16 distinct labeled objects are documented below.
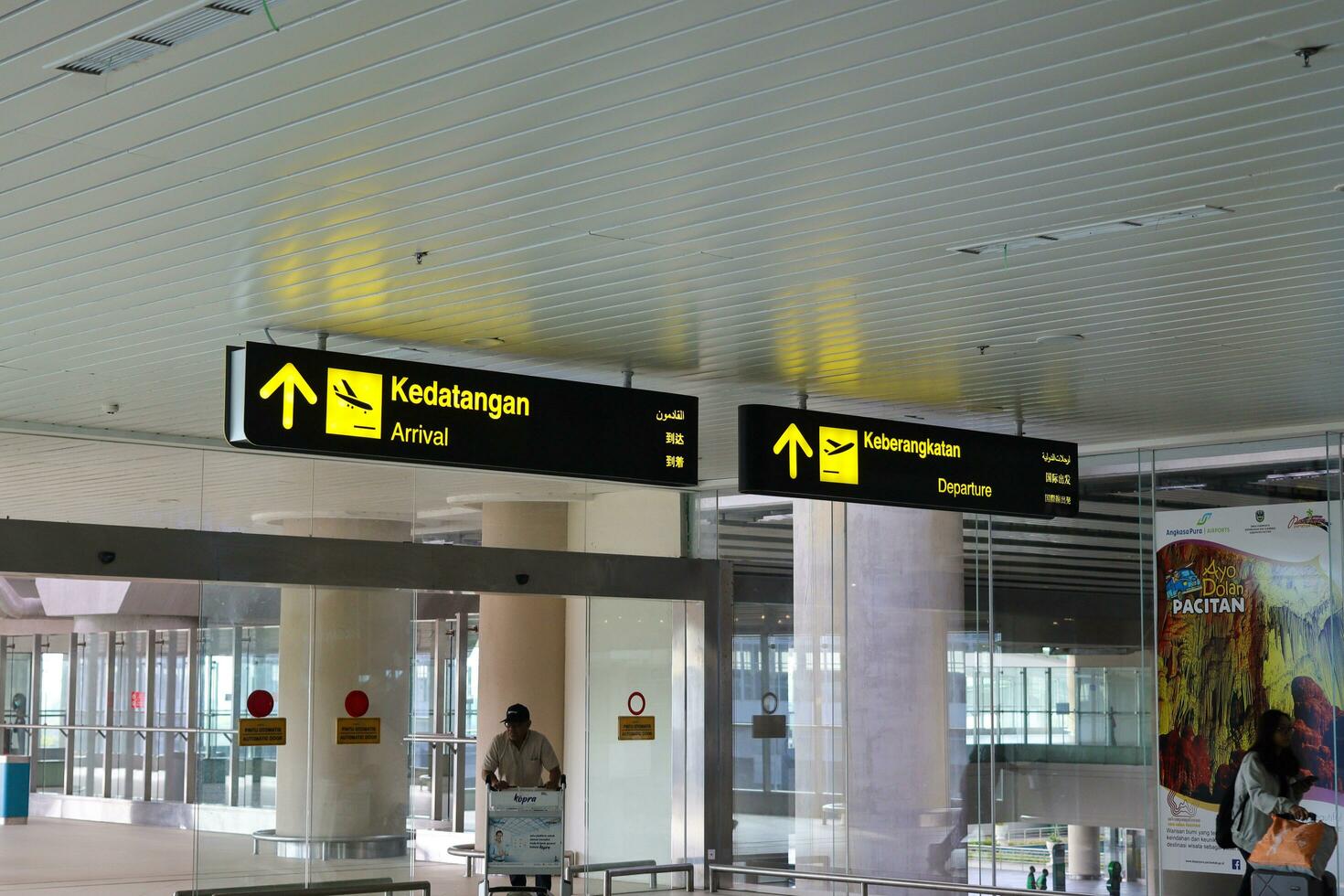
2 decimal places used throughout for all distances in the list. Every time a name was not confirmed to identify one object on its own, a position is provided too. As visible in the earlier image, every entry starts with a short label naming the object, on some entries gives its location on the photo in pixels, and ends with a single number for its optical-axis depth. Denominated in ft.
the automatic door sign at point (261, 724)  35.99
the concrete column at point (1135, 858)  39.19
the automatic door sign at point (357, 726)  37.58
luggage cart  38.32
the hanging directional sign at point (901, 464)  28.30
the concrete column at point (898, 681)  43.29
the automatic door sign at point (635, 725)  45.03
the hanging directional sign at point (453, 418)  22.88
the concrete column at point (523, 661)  50.26
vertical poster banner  36.55
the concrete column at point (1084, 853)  39.83
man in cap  39.73
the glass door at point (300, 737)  35.73
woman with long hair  34.88
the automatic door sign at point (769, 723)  46.47
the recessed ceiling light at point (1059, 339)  27.58
